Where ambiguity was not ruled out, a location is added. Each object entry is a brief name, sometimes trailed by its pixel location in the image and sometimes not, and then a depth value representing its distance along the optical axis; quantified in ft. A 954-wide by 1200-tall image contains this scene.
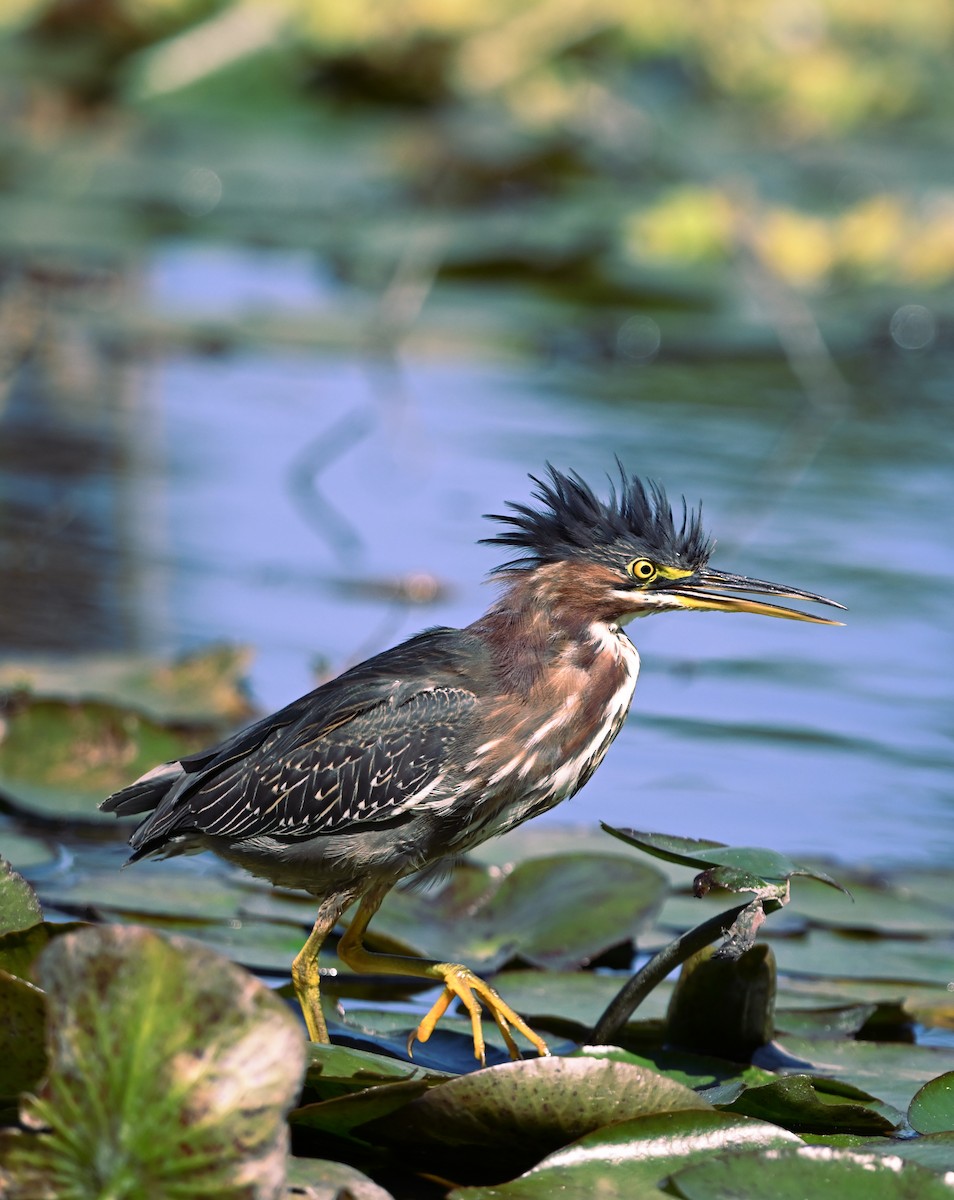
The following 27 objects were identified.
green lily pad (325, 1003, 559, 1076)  26.71
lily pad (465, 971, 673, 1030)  29.01
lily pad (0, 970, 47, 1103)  21.50
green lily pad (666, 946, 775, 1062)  26.81
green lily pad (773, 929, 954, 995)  31.27
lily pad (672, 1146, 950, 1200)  20.62
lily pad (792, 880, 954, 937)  33.01
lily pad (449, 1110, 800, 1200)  21.48
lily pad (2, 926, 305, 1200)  17.97
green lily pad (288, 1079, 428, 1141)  21.76
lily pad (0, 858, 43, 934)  23.95
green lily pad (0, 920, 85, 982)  23.61
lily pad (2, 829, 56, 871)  32.81
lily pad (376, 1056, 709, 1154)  22.15
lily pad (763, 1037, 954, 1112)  26.86
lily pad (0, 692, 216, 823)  36.29
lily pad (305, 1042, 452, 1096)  22.75
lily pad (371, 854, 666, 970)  30.94
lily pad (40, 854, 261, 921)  31.53
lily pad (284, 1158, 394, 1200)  20.03
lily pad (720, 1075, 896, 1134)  23.65
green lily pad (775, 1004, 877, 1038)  28.96
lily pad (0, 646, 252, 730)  39.42
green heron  28.45
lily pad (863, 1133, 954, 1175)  22.24
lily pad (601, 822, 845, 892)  22.86
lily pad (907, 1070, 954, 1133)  23.81
